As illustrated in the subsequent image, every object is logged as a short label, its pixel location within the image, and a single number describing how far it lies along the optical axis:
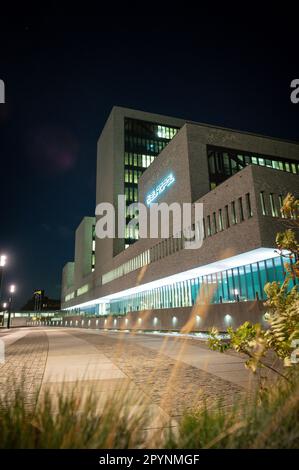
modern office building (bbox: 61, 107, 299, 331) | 23.28
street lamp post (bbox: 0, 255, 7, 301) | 23.49
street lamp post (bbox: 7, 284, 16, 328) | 51.06
